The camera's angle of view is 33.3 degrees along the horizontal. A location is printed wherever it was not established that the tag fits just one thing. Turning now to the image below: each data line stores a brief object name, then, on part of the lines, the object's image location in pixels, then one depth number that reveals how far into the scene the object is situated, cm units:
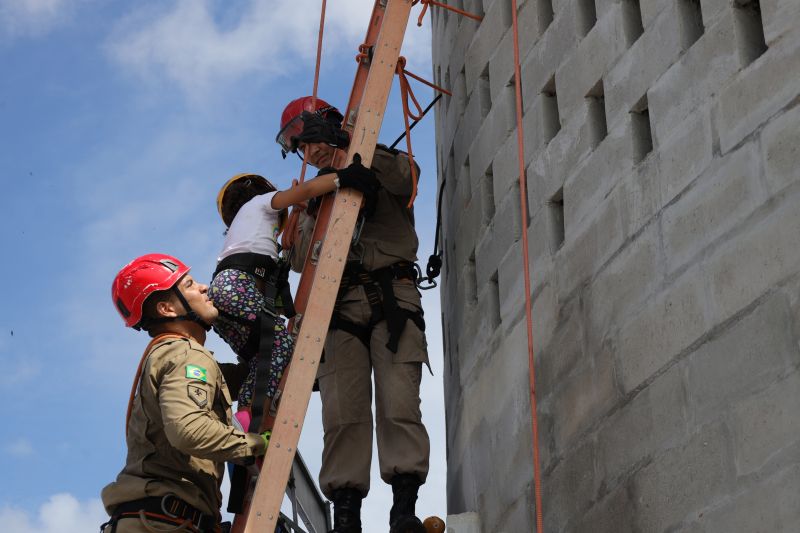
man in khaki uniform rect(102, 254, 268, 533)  557
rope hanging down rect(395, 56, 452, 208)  803
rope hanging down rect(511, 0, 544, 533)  611
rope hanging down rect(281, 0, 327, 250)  754
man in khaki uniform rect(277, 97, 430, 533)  708
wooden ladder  587
